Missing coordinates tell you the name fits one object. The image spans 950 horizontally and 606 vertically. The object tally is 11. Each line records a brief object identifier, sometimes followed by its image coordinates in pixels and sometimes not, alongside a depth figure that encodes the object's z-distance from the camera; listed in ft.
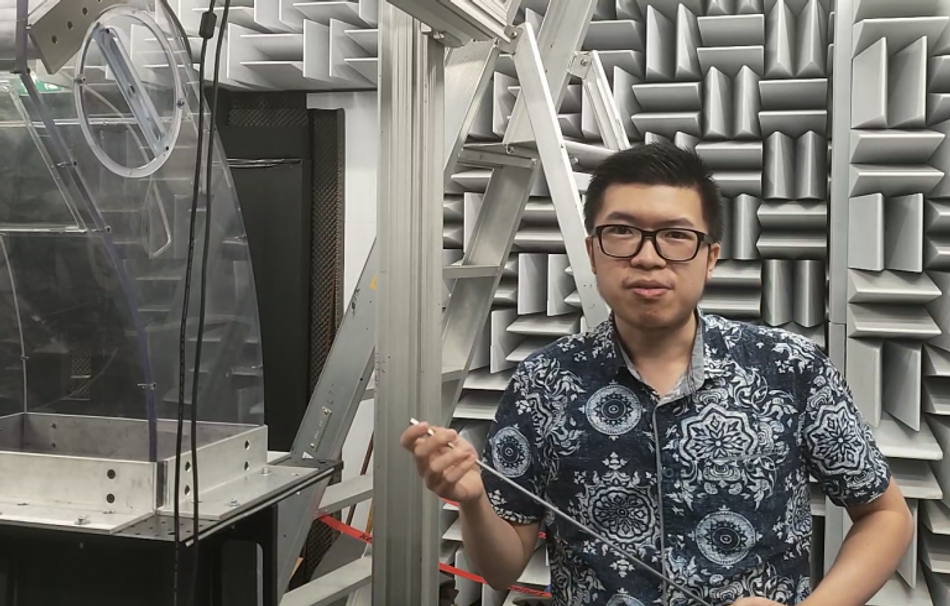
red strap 7.19
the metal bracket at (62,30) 3.12
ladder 4.68
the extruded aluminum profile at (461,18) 4.01
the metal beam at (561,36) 6.09
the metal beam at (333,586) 6.06
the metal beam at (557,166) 5.10
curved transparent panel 3.39
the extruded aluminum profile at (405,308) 4.60
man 3.59
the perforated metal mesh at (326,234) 9.07
